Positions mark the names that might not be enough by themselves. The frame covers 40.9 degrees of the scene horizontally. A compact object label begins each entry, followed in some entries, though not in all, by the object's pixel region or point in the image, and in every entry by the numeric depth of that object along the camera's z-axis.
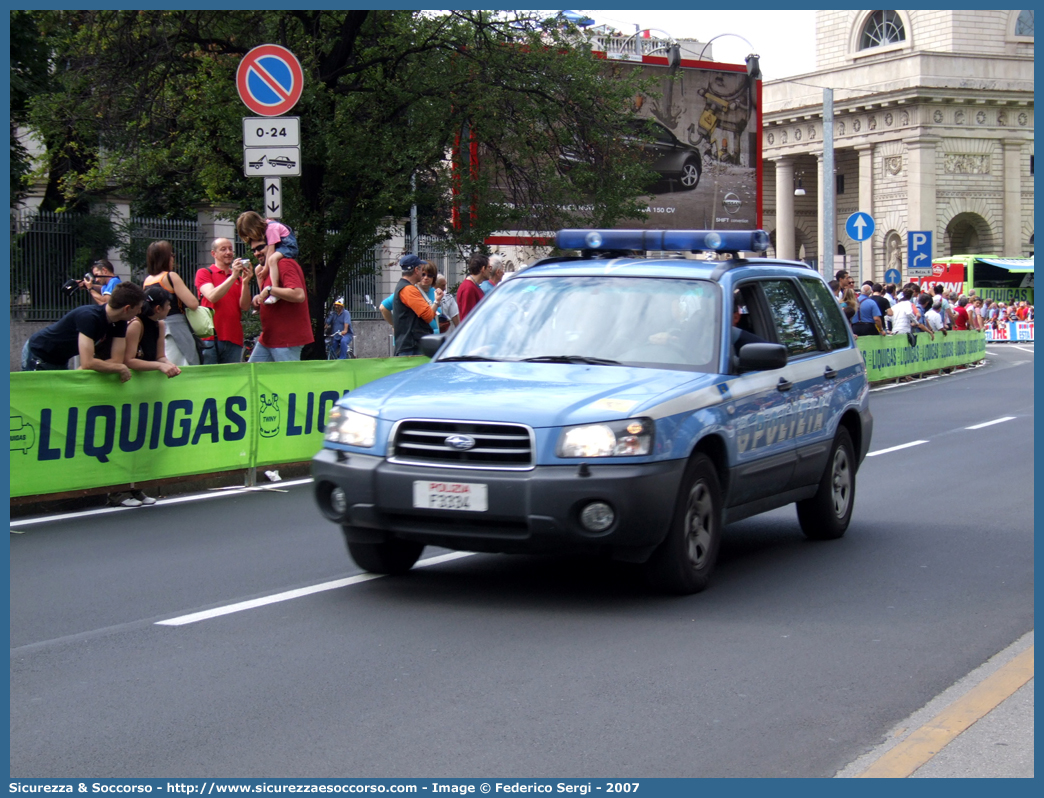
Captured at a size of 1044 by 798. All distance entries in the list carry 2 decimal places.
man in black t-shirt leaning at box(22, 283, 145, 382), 10.23
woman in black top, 10.69
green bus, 61.17
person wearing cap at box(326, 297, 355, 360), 30.56
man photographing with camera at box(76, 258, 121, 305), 16.41
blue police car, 6.60
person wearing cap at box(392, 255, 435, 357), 14.64
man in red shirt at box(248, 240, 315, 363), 12.62
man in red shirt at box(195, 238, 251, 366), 13.15
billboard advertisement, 34.81
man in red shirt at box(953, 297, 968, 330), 38.12
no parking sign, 13.20
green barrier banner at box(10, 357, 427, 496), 10.24
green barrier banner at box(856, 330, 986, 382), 26.61
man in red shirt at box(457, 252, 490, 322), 15.66
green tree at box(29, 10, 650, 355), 19.50
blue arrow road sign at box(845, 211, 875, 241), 30.34
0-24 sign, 13.27
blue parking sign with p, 35.41
